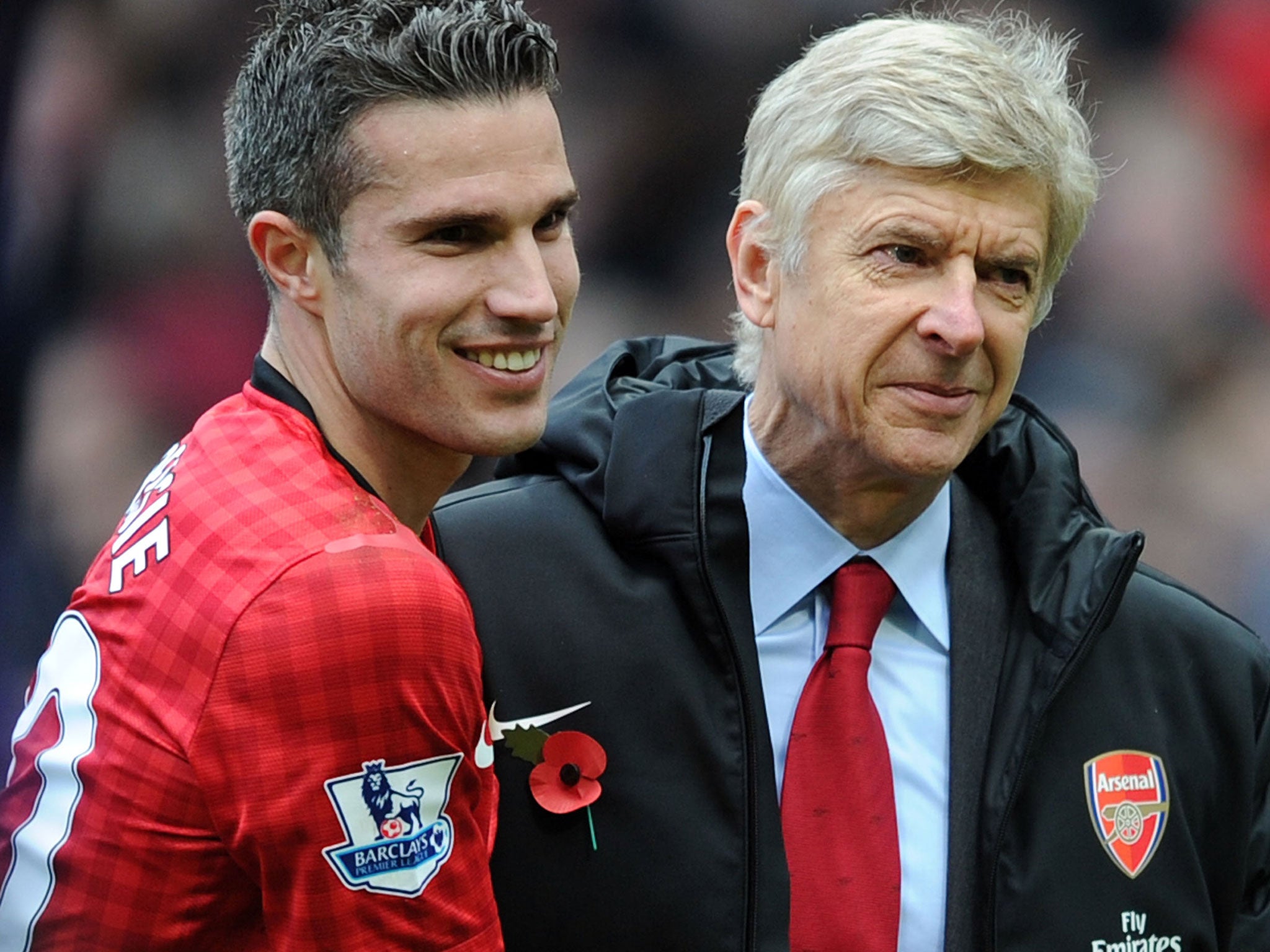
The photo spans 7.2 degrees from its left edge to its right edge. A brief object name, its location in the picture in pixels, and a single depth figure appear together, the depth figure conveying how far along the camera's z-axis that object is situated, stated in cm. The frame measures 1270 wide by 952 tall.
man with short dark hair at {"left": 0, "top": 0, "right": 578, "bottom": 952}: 564
